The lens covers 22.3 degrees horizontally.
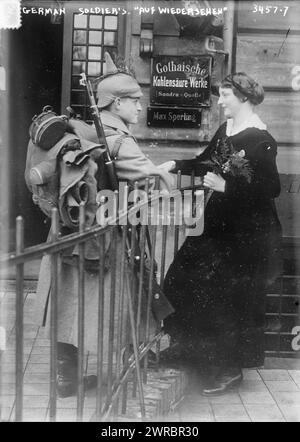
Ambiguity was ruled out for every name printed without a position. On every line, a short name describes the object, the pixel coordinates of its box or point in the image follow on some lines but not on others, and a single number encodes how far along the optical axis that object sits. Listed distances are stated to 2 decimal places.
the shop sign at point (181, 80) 5.32
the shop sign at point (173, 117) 5.41
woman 4.43
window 5.67
